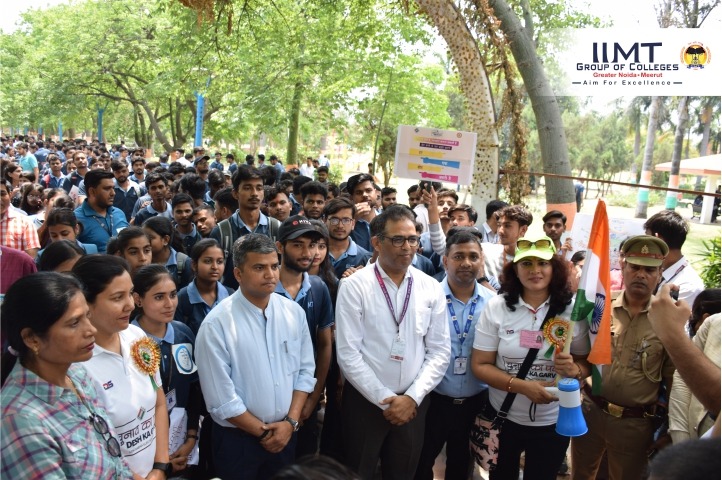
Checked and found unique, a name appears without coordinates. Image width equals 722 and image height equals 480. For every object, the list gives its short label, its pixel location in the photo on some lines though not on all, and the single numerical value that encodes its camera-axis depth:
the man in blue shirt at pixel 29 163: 14.71
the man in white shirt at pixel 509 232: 4.73
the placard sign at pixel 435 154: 5.54
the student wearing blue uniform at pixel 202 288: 3.60
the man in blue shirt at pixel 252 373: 2.86
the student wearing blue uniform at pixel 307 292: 3.48
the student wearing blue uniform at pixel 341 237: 4.48
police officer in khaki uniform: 3.13
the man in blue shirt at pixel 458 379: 3.48
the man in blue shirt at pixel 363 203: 5.48
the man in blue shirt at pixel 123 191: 7.95
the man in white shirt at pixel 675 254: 3.94
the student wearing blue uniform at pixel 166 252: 4.44
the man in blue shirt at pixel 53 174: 11.43
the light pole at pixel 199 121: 18.61
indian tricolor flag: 3.08
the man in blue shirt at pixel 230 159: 16.76
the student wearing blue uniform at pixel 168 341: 2.97
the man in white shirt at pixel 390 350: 3.18
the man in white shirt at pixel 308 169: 18.91
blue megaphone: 2.86
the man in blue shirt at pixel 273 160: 16.33
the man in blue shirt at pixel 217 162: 16.87
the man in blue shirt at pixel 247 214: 4.87
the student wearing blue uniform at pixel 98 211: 5.42
